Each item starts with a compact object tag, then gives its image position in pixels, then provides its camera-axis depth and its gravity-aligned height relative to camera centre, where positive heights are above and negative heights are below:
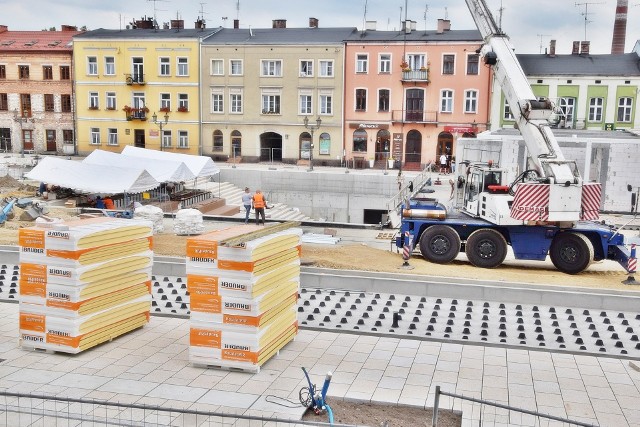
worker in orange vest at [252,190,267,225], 25.78 -2.65
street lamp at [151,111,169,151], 47.46 +0.80
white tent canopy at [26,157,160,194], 28.73 -1.95
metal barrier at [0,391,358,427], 8.39 -3.69
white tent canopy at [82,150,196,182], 31.88 -1.51
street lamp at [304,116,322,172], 46.34 +0.72
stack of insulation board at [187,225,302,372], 10.71 -2.70
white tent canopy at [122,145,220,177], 34.78 -1.30
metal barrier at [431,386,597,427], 8.52 -3.75
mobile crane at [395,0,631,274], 18.69 -2.19
